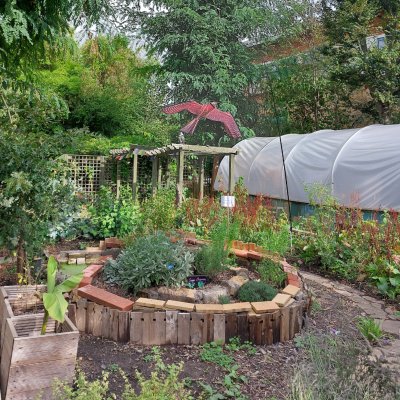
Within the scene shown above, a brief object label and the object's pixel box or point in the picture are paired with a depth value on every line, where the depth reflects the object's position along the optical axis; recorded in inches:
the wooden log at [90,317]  129.6
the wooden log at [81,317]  130.4
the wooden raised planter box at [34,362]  86.8
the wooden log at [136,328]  125.3
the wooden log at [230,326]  127.3
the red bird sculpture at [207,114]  329.1
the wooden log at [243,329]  128.2
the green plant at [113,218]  250.1
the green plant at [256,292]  145.9
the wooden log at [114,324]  126.6
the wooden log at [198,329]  126.1
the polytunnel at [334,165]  334.3
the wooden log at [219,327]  126.6
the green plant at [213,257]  168.4
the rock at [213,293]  147.3
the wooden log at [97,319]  128.5
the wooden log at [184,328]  126.0
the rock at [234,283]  156.5
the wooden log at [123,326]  125.8
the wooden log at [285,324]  132.2
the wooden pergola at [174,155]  335.3
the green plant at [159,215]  242.7
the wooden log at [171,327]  125.6
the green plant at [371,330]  137.6
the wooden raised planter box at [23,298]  115.8
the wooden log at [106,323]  127.5
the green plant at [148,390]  71.2
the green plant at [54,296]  87.5
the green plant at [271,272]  168.1
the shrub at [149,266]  148.3
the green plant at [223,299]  145.5
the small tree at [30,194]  130.7
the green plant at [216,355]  113.4
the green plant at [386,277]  193.3
